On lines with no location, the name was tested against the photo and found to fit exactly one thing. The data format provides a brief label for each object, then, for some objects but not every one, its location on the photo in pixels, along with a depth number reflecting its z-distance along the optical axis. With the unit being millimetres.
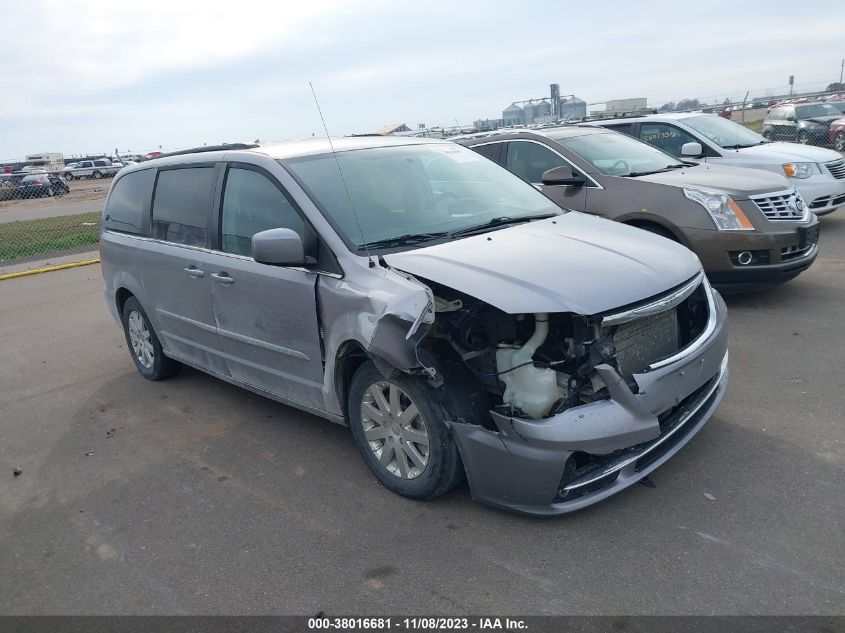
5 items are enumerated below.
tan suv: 6453
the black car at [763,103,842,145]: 21422
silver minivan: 3299
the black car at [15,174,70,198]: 33500
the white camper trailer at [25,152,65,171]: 47156
